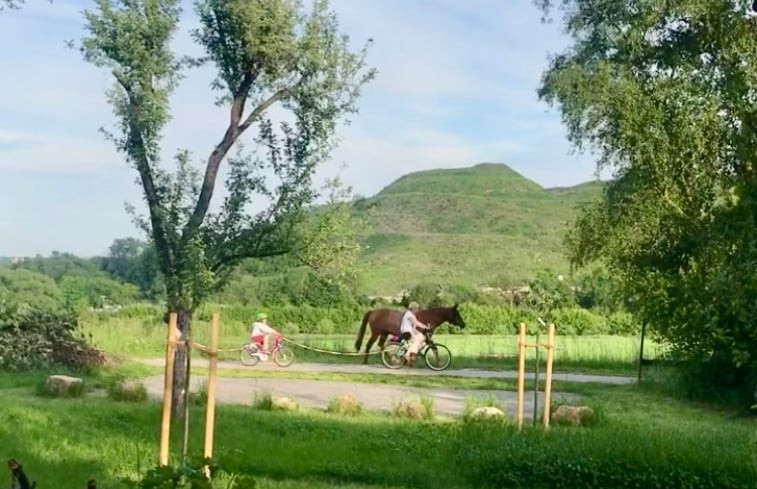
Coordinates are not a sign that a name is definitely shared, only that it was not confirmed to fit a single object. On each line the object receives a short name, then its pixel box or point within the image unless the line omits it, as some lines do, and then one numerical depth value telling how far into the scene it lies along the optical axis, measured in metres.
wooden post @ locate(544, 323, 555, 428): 11.84
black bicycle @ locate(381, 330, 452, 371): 24.50
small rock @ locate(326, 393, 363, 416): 13.94
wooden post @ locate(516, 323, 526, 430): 11.86
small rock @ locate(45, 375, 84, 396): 15.86
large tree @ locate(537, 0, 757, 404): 15.50
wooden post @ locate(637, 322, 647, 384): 19.47
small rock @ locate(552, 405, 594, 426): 12.53
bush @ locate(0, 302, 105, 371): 20.88
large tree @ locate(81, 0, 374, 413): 12.18
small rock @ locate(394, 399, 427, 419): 13.51
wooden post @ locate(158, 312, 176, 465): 8.35
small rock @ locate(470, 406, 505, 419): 12.19
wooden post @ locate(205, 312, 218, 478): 8.34
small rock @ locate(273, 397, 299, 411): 14.10
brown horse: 26.11
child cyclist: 25.39
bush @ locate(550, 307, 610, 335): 40.88
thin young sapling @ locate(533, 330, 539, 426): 12.28
